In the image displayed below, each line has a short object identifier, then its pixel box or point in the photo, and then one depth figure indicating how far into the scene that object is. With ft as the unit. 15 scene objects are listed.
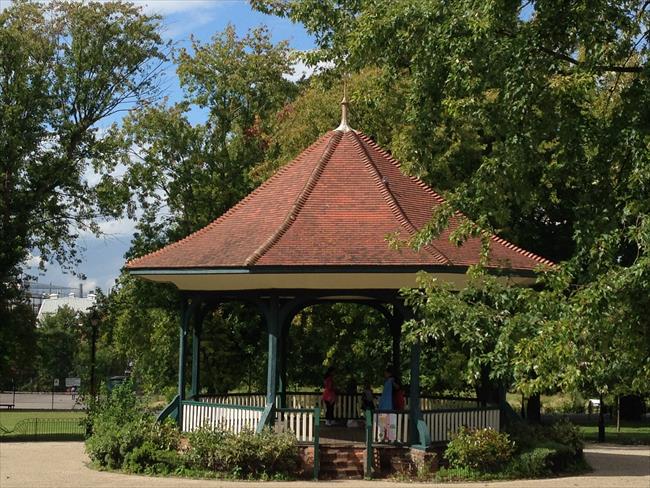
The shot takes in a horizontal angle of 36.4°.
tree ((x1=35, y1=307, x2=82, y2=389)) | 275.39
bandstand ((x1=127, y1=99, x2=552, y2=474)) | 61.82
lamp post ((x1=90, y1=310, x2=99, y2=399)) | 98.19
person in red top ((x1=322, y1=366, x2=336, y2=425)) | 76.01
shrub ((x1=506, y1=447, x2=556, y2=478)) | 62.23
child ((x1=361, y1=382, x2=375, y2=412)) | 72.69
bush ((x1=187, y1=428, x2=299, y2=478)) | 59.00
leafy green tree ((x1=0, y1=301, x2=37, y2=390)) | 102.63
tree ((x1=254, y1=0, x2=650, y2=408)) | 41.57
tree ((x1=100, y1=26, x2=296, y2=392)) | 105.50
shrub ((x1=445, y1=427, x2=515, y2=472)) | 61.41
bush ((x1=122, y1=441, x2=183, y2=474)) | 61.11
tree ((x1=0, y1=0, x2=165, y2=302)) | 110.42
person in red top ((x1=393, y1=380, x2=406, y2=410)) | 68.85
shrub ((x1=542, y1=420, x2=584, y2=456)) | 69.26
